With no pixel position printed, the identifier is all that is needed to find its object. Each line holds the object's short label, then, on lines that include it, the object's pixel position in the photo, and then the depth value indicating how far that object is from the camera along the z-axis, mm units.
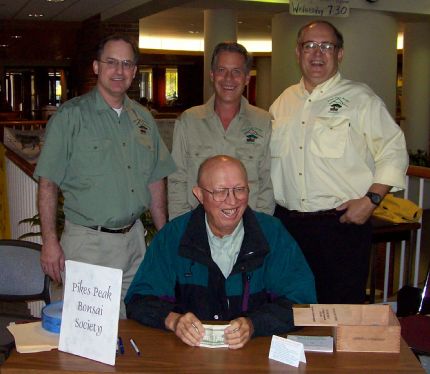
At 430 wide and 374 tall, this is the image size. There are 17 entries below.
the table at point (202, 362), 1693
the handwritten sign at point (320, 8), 7867
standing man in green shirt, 2711
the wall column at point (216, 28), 11078
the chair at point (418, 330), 2549
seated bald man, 2117
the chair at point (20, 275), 2963
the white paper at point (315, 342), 1811
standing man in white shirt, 2693
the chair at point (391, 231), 3898
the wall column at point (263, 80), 20703
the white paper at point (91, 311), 1687
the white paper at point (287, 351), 1729
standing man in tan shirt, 2844
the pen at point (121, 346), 1804
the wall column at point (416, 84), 12164
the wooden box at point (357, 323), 1794
